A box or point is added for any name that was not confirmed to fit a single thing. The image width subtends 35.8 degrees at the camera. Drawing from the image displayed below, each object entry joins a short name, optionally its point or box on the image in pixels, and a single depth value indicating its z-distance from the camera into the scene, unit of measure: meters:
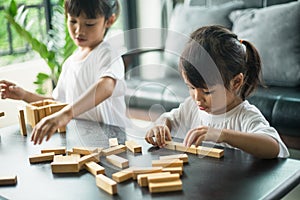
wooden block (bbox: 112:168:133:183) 1.11
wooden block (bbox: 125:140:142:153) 1.32
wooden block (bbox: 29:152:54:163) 1.29
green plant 3.12
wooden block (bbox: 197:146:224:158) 1.23
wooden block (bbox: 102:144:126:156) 1.31
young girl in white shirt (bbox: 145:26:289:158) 1.22
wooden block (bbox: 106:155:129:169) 1.20
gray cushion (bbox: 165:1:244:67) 2.99
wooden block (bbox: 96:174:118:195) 1.04
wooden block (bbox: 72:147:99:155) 1.32
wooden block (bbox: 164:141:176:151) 1.32
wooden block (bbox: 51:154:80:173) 1.19
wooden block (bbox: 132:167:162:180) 1.13
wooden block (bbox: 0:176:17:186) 1.15
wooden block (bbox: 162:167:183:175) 1.12
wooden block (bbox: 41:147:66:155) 1.34
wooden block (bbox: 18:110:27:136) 1.57
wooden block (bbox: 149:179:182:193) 1.04
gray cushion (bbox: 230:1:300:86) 2.63
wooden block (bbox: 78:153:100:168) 1.21
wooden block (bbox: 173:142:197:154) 1.27
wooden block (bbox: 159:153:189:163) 1.21
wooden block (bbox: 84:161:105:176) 1.16
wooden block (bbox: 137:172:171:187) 1.08
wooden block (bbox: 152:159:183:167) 1.17
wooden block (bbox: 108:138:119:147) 1.38
